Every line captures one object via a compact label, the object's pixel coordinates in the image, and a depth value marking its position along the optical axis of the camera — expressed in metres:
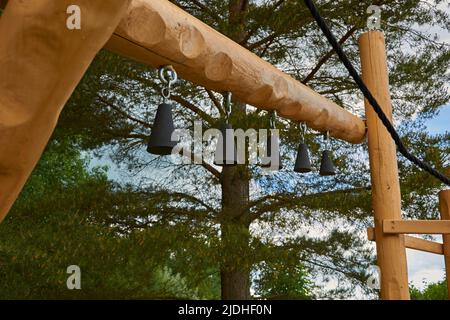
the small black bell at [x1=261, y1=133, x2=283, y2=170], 1.84
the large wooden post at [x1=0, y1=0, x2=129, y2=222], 0.72
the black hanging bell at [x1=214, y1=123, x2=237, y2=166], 1.62
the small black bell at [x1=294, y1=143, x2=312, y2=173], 2.14
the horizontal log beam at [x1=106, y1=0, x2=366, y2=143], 1.31
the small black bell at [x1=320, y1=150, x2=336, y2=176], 2.33
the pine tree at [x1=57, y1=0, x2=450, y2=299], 4.02
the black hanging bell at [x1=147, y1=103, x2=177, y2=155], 1.29
